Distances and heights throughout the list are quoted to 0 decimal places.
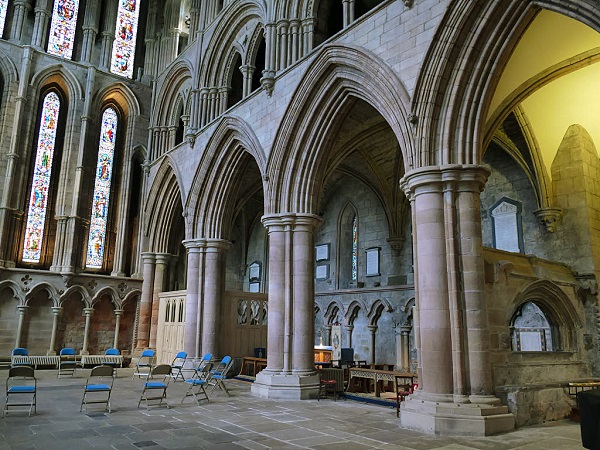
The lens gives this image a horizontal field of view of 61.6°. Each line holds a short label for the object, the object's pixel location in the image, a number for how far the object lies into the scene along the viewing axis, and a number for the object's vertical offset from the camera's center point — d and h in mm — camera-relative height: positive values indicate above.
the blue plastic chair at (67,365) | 13056 -898
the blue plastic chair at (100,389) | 7883 -889
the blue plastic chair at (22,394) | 7539 -1103
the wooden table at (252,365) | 13070 -822
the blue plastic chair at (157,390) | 8242 -1124
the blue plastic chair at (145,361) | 15856 -966
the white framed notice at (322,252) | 20016 +3276
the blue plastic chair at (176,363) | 14112 -872
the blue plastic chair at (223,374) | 10125 -836
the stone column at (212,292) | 13984 +1139
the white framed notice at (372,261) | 17938 +2647
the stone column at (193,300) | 14027 +916
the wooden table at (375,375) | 9662 -788
